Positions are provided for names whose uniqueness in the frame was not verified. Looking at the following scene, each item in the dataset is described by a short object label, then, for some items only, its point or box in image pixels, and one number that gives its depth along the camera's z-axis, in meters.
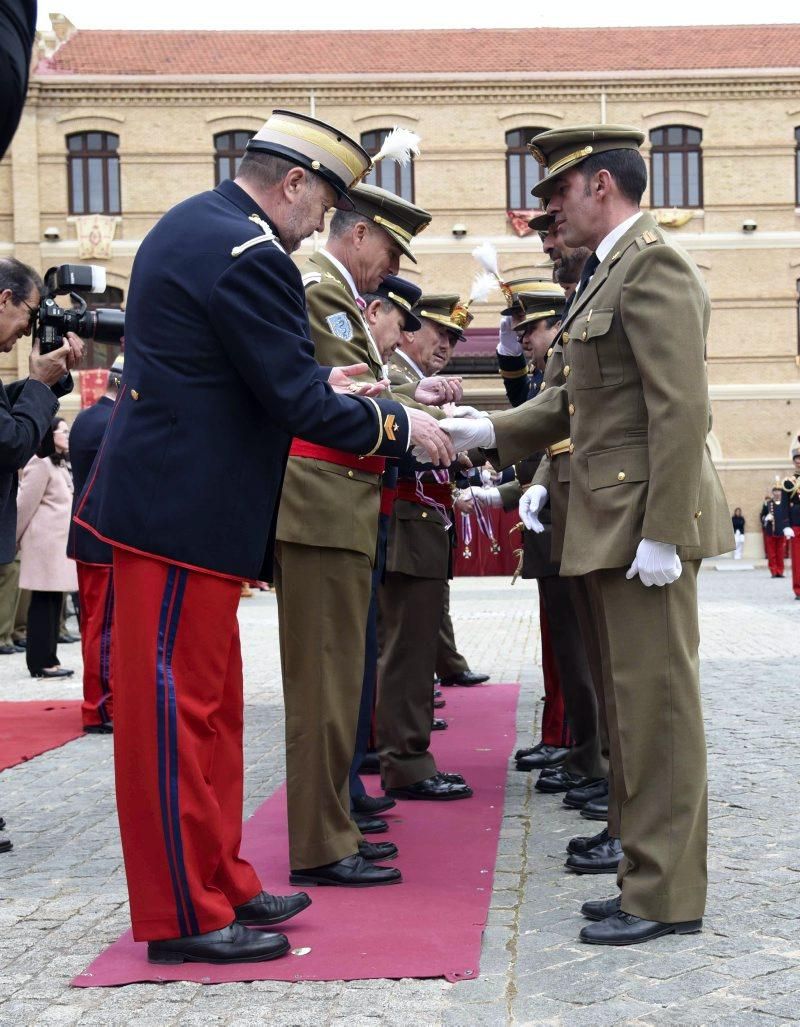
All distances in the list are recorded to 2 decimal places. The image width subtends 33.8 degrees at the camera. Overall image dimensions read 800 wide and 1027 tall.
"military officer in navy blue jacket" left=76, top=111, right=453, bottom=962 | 3.35
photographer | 4.86
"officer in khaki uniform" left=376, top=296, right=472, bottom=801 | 5.58
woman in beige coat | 9.86
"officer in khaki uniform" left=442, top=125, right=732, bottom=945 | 3.52
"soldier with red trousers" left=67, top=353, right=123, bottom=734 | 7.48
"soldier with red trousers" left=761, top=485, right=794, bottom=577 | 25.16
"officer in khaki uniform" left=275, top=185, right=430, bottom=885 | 4.16
